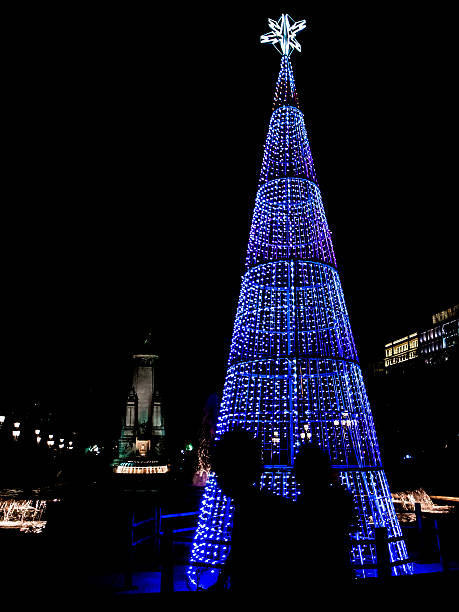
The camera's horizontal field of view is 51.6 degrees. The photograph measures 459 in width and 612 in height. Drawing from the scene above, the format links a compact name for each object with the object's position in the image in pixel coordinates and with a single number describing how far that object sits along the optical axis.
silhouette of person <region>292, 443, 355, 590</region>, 2.43
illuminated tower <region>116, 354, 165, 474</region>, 44.40
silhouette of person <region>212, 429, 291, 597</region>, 2.36
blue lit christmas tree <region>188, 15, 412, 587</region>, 6.56
